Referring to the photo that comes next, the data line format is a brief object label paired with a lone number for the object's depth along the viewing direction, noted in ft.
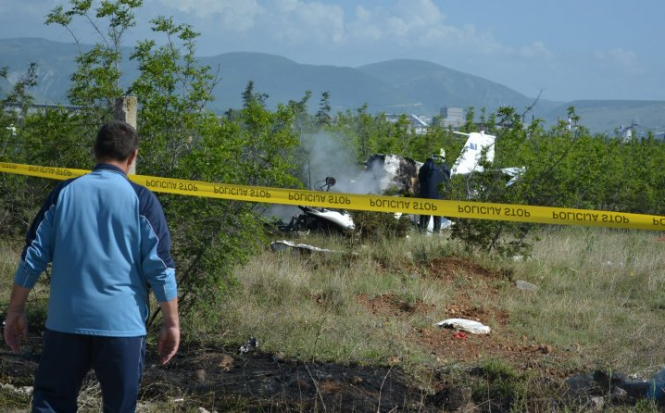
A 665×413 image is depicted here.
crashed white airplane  61.72
